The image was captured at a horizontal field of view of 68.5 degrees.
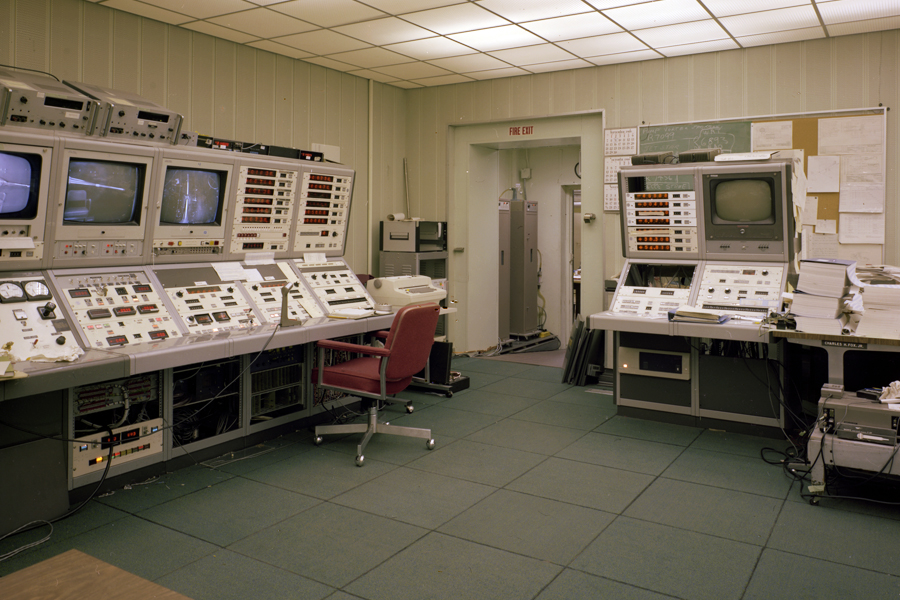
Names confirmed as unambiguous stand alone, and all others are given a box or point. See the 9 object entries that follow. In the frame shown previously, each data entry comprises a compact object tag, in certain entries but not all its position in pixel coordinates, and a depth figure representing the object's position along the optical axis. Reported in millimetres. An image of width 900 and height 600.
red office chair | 3543
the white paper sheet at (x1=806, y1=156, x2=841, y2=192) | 4969
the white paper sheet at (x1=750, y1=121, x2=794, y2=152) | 5117
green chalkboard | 5309
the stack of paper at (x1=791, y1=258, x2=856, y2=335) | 3279
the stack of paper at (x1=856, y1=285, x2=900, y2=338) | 3150
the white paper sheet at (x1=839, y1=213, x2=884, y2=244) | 4875
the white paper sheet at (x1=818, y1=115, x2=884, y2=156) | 4836
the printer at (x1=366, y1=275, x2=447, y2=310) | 4605
